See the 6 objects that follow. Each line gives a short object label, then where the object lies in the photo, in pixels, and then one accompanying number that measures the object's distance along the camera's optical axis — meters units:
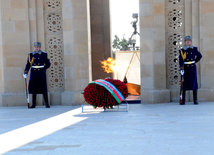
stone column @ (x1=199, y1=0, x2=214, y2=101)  19.56
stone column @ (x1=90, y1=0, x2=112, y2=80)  28.87
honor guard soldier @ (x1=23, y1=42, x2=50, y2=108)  19.39
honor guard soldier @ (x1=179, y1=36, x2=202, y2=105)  18.31
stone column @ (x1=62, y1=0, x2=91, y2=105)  20.52
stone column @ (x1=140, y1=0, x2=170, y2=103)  19.94
